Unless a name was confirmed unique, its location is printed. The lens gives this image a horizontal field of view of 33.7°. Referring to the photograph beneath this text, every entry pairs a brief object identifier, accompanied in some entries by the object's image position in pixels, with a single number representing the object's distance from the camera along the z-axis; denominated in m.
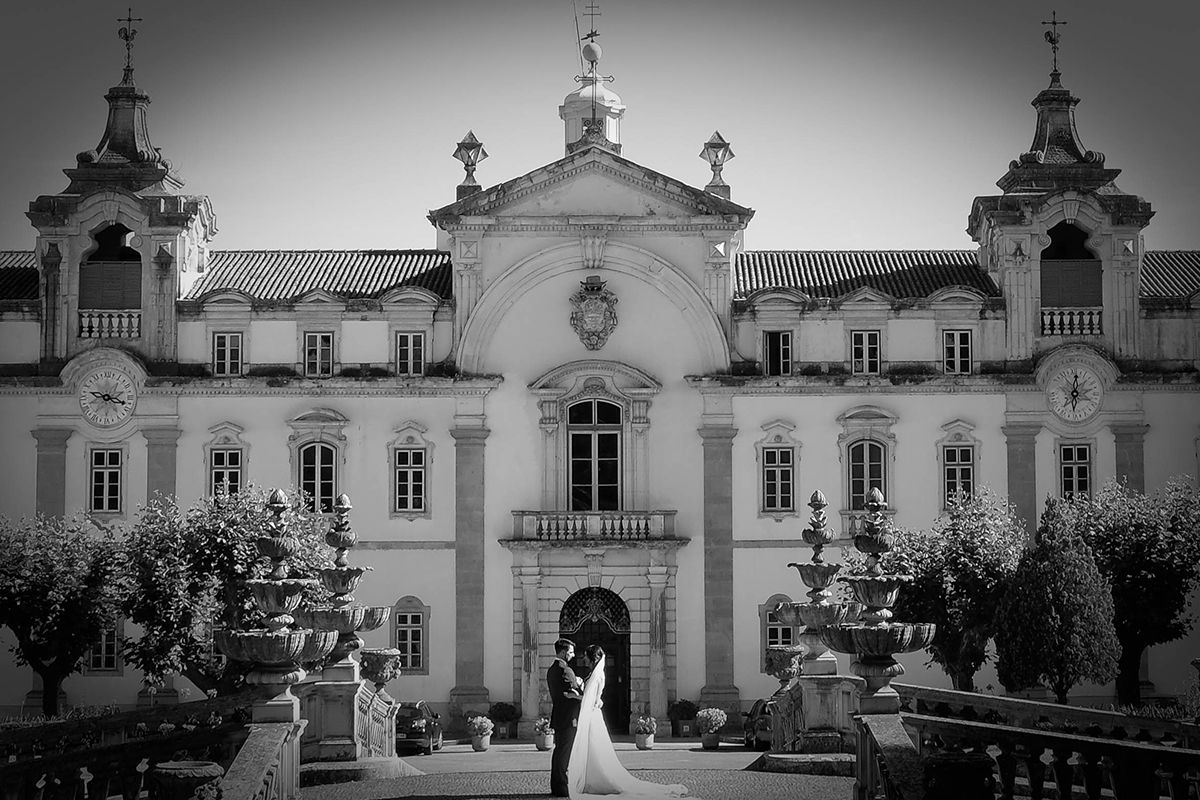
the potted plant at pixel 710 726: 42.16
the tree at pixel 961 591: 45.69
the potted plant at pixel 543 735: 41.77
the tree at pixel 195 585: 44.88
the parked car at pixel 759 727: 39.16
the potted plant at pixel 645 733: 43.03
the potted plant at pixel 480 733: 42.91
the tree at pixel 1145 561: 45.66
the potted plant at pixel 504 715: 48.59
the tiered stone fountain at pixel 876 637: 27.44
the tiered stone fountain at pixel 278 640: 28.41
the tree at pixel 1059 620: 42.31
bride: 26.64
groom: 26.38
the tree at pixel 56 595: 45.53
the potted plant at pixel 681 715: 48.53
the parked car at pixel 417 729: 39.44
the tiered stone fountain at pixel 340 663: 31.33
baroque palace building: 50.22
